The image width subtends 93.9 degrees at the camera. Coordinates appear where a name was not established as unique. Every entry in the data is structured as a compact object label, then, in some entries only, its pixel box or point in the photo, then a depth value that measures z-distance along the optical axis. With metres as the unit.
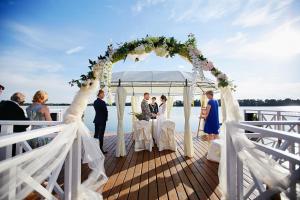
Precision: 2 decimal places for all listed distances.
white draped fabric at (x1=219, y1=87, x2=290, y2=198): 1.07
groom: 4.05
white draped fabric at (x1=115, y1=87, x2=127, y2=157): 3.57
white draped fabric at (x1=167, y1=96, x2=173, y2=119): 6.48
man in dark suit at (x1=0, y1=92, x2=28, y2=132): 2.10
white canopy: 4.17
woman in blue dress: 3.77
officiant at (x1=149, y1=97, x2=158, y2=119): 4.70
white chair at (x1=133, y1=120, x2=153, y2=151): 3.90
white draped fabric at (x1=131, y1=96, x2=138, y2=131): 6.12
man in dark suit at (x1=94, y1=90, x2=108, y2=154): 3.54
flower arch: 2.04
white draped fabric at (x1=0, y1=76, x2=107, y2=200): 0.96
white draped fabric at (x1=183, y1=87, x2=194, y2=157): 3.46
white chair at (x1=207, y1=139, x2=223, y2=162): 3.08
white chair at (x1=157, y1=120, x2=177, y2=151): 3.89
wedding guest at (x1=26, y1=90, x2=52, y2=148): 2.23
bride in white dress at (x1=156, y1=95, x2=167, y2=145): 4.08
